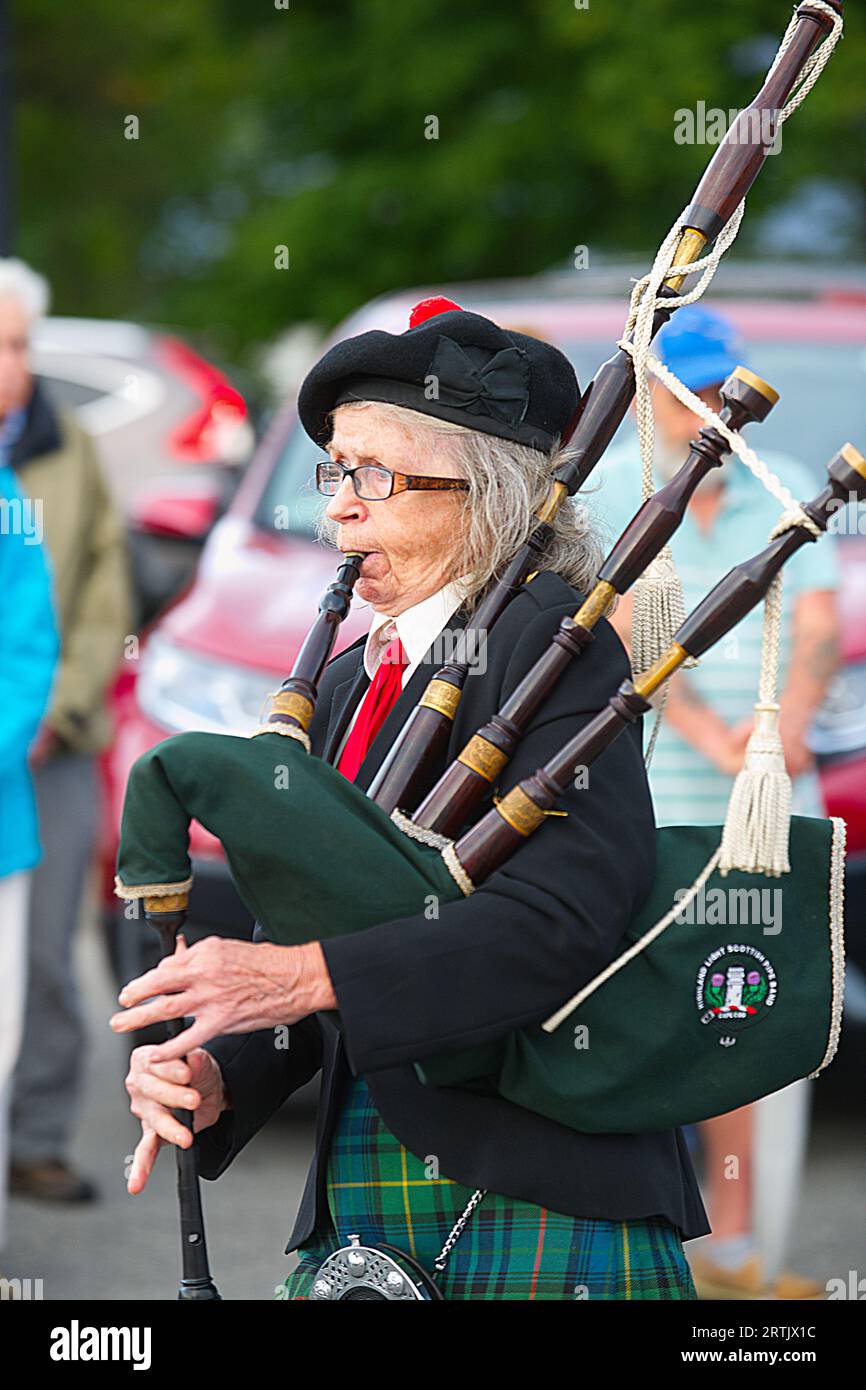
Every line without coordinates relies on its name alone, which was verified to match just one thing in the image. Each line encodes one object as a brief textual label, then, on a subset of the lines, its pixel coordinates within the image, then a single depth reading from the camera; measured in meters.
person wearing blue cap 8.39
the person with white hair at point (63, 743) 10.81
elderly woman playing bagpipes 4.27
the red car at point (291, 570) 10.36
